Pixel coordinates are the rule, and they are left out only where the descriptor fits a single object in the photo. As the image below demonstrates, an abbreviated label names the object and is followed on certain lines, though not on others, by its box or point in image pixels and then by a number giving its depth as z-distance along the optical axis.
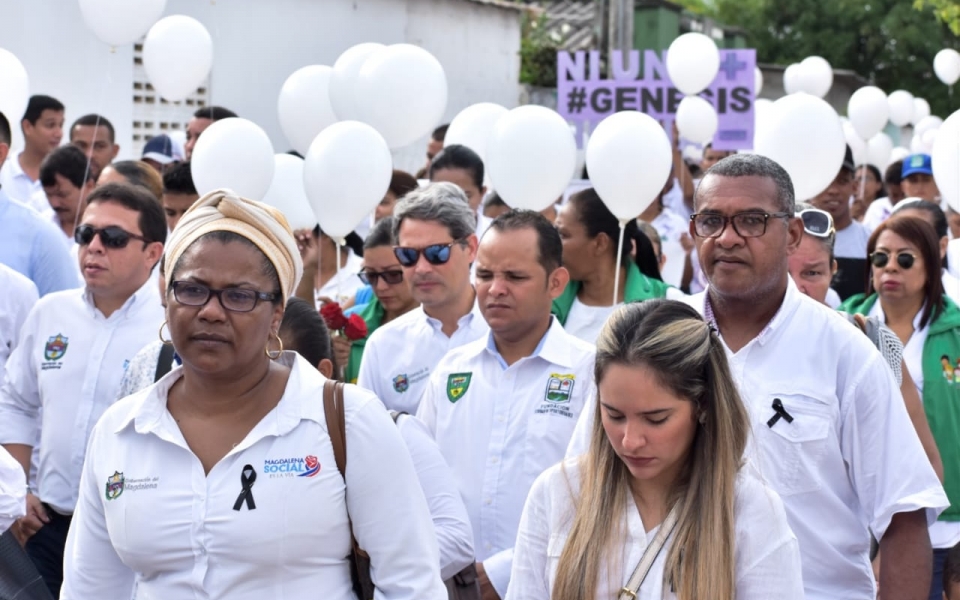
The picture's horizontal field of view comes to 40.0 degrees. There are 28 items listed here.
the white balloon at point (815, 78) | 16.95
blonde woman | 2.83
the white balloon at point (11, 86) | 7.69
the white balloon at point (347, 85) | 8.14
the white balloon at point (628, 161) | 6.21
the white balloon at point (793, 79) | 17.09
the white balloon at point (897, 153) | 16.42
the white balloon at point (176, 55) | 9.55
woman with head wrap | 2.88
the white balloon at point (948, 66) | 18.23
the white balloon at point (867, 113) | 14.30
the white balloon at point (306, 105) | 8.91
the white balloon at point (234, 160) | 6.90
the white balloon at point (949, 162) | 5.71
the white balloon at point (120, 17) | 8.48
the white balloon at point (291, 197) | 7.42
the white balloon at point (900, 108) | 18.23
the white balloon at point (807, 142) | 7.09
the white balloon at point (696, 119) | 10.15
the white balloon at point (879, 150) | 16.19
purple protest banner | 9.52
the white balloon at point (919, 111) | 19.42
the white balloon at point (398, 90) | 7.94
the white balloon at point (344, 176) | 6.58
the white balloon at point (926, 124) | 16.50
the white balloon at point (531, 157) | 7.09
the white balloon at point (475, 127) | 9.06
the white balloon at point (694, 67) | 10.02
